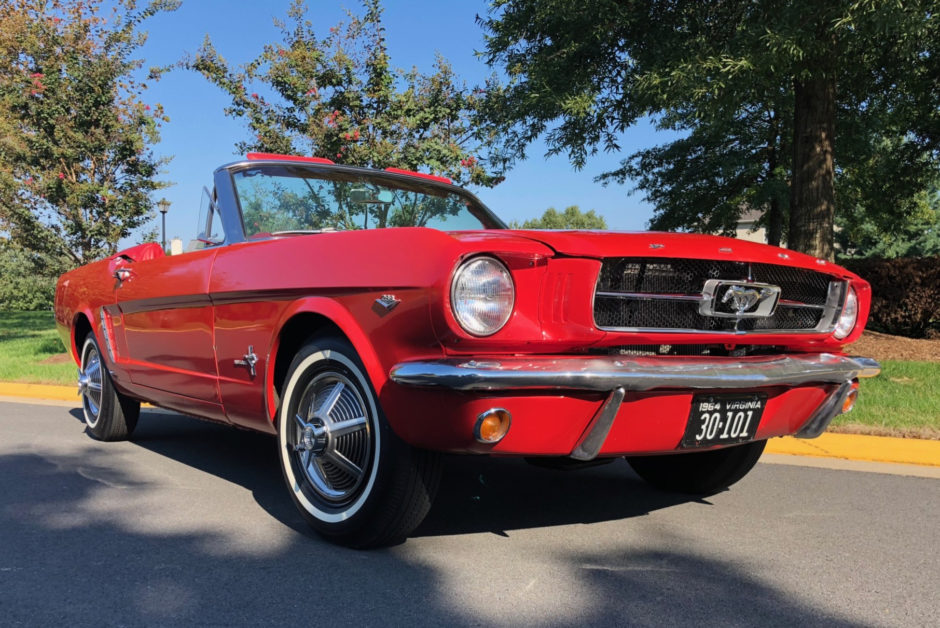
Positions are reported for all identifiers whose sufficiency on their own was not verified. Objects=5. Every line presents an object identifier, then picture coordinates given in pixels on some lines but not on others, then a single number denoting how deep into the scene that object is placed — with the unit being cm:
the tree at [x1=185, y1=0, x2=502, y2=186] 923
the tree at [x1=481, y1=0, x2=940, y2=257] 623
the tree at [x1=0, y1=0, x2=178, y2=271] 1080
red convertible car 257
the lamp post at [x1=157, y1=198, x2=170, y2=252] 1319
